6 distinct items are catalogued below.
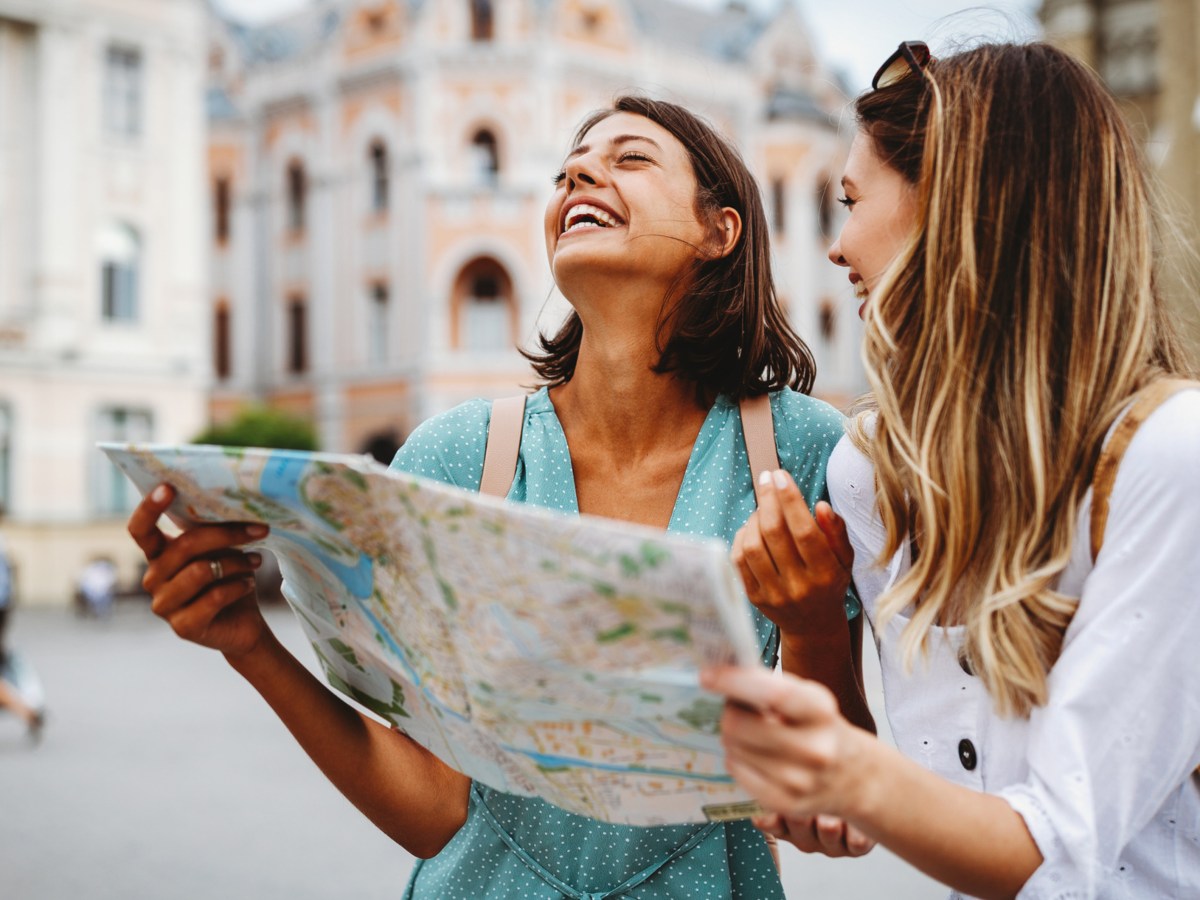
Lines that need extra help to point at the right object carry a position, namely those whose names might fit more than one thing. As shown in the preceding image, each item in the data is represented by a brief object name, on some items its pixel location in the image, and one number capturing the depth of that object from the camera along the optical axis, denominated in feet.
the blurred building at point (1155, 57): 46.21
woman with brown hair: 5.78
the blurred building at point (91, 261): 73.97
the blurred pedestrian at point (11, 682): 29.40
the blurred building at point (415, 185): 86.69
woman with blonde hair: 4.09
